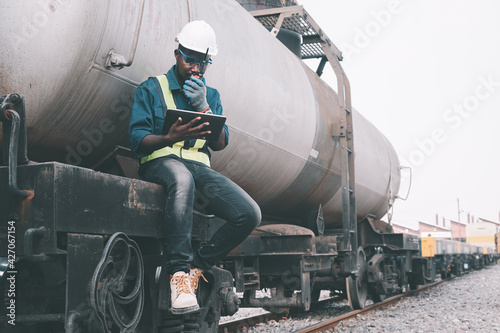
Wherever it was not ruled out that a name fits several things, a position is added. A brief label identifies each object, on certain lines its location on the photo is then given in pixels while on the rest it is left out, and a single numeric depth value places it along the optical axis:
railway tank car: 2.43
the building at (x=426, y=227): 76.06
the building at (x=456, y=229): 80.38
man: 2.95
